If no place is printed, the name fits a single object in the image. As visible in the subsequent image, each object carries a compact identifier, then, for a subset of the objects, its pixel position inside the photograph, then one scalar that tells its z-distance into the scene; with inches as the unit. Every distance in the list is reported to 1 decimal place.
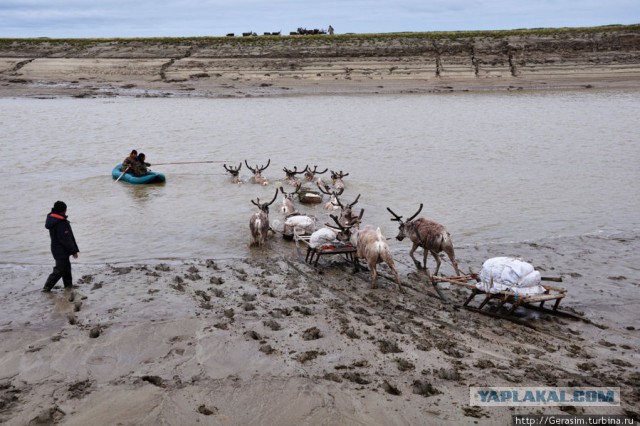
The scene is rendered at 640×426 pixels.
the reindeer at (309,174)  813.2
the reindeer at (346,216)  539.9
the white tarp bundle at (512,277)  370.9
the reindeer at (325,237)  487.5
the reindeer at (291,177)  796.0
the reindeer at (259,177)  806.5
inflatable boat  817.5
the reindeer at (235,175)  822.8
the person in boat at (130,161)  834.2
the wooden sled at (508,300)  368.3
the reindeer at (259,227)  543.0
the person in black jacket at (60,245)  428.8
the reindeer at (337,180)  757.3
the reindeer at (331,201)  671.1
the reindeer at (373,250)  437.1
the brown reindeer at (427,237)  466.3
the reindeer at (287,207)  640.4
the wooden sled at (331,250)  474.6
